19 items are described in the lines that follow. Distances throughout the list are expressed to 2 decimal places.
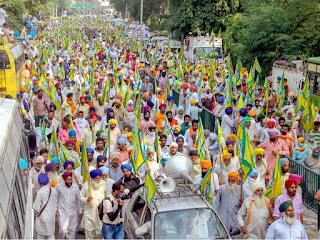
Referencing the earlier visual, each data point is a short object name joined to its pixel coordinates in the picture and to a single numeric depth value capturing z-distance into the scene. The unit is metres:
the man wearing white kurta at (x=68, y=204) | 14.21
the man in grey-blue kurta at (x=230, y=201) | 14.38
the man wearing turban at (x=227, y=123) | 22.19
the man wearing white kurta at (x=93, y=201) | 14.05
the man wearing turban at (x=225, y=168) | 16.28
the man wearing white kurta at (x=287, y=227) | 11.40
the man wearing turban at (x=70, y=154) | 17.28
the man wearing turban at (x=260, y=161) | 16.22
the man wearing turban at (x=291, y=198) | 12.98
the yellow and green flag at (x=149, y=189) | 12.10
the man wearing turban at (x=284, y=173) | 15.35
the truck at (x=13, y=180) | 9.32
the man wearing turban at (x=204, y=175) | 14.86
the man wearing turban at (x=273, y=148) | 17.83
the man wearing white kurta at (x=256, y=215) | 13.05
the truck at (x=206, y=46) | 52.61
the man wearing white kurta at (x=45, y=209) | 13.71
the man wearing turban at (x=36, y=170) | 15.27
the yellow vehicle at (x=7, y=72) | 35.09
